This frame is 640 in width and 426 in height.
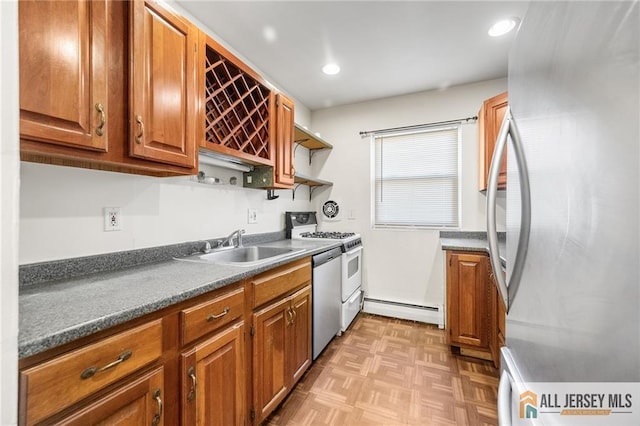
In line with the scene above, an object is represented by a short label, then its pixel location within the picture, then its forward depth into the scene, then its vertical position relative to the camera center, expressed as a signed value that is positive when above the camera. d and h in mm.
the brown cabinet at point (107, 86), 797 +489
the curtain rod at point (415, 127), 2672 +976
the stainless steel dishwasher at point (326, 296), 1929 -694
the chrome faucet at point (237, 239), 1905 -199
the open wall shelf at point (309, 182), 2578 +363
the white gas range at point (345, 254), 2459 -419
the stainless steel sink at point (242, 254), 1612 -296
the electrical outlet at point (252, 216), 2281 -23
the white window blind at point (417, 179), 2787 +396
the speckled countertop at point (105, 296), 636 -282
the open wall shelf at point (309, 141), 2620 +850
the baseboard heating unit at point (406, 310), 2768 -1115
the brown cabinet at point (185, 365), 636 -522
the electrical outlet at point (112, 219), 1254 -25
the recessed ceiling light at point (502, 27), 1769 +1333
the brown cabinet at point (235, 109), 1510 +709
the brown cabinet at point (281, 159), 2061 +459
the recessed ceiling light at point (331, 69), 2334 +1353
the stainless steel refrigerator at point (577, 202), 342 +18
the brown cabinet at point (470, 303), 2078 -762
